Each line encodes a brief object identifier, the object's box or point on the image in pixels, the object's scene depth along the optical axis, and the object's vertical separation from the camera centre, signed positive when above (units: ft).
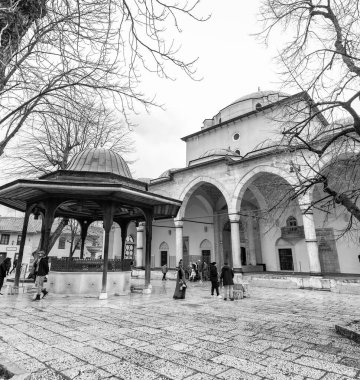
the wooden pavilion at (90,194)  26.11 +7.31
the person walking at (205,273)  54.44 -2.33
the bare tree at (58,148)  45.96 +20.27
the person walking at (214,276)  30.91 -1.67
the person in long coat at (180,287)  27.43 -2.54
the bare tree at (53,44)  10.05 +9.56
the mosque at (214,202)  29.45 +8.00
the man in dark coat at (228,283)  27.30 -2.16
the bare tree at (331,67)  14.17 +10.63
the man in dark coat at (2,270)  28.26 -0.67
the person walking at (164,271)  54.03 -1.73
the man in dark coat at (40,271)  24.56 -0.70
